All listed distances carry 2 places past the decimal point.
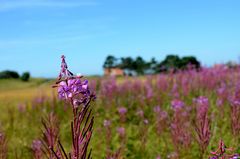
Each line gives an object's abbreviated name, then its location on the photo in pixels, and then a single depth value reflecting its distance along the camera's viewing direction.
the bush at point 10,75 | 27.89
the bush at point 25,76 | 29.06
